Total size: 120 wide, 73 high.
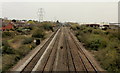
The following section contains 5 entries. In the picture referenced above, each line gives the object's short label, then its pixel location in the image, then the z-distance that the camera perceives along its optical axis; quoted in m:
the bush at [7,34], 43.51
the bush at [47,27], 79.31
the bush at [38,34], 42.59
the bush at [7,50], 20.08
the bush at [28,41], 31.60
